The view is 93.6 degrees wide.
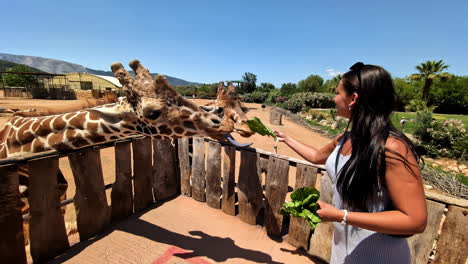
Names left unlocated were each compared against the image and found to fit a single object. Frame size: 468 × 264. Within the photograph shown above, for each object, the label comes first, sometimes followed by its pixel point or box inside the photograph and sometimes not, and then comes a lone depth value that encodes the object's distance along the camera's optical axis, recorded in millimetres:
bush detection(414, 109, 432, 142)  12984
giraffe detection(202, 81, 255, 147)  2524
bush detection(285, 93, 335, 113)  31238
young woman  1221
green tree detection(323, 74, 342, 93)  53150
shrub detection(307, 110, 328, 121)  22450
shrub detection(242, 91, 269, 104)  45666
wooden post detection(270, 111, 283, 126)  16969
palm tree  35406
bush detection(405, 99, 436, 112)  26578
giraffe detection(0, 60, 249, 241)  2412
